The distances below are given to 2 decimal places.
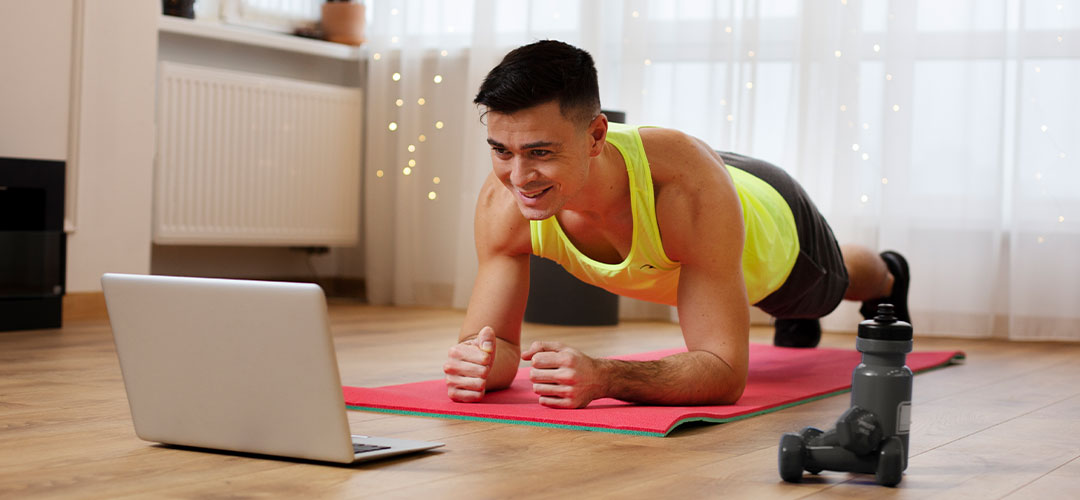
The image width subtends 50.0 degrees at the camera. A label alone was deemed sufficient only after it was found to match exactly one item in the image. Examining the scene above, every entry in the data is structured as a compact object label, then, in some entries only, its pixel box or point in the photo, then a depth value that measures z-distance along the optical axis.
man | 1.64
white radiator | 3.73
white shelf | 3.68
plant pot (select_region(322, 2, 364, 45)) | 4.30
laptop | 1.24
